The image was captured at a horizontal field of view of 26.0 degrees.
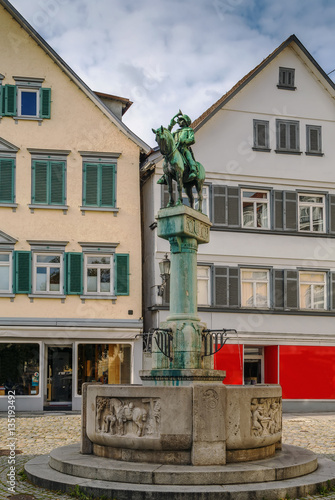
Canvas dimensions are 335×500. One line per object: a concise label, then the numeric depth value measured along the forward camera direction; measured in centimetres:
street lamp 1579
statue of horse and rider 1120
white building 2391
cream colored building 2270
